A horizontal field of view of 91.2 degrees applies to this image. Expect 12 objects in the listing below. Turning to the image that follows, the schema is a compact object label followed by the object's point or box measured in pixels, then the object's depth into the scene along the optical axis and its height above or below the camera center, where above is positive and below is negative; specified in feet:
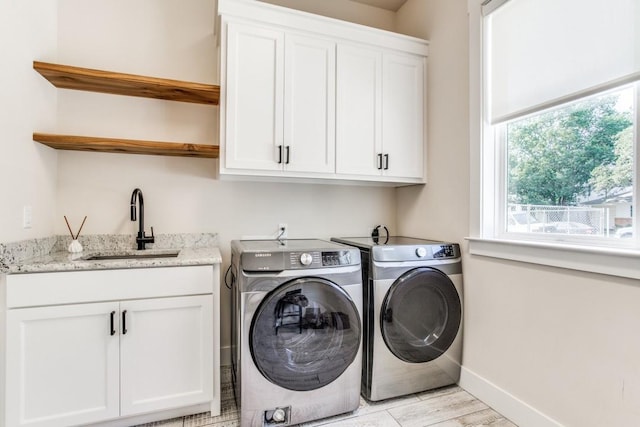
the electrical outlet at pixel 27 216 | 5.40 -0.04
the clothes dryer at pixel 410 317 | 6.01 -2.02
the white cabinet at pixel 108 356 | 4.80 -2.33
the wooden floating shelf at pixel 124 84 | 5.73 +2.59
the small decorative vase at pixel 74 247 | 6.14 -0.65
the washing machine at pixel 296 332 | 5.14 -2.01
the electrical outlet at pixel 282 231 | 8.06 -0.41
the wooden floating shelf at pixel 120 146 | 5.73 +1.34
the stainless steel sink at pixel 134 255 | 6.37 -0.86
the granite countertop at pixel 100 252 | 4.88 -0.77
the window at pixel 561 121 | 4.34 +1.59
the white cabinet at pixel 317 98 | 6.28 +2.58
